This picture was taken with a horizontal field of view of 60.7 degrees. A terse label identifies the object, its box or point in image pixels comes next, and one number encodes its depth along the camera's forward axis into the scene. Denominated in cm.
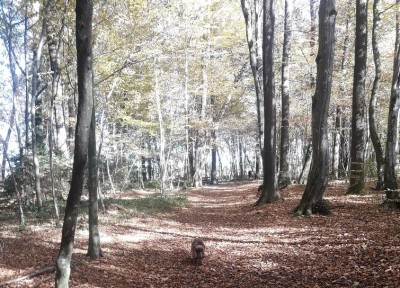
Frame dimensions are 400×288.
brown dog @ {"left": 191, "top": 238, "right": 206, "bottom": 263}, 656
